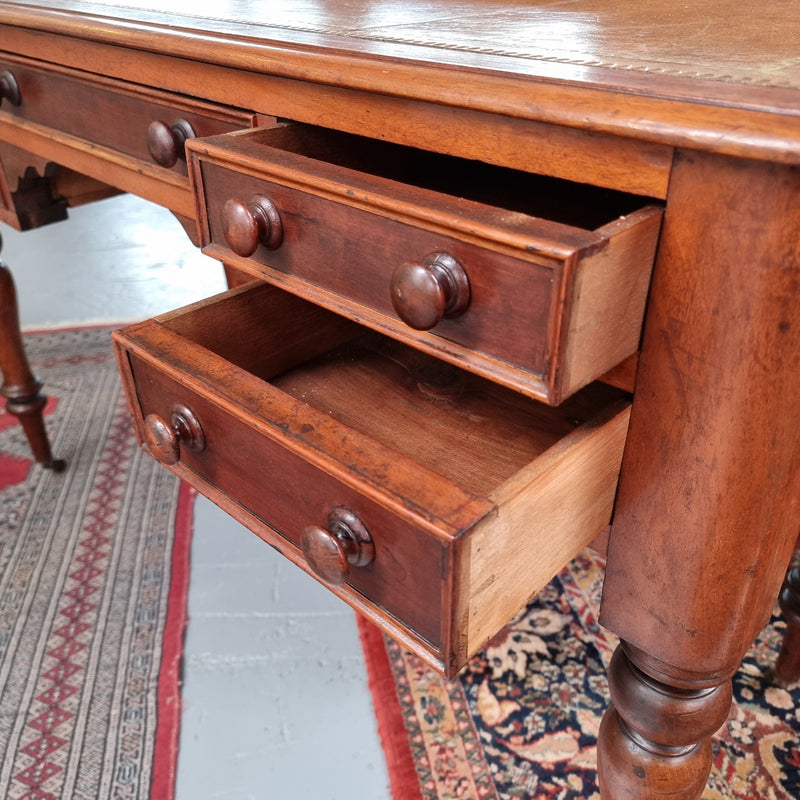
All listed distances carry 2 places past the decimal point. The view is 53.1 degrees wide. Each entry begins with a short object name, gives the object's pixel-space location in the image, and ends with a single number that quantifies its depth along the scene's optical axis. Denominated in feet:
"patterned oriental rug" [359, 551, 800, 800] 2.77
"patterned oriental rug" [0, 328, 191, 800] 2.95
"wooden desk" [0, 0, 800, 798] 1.23
